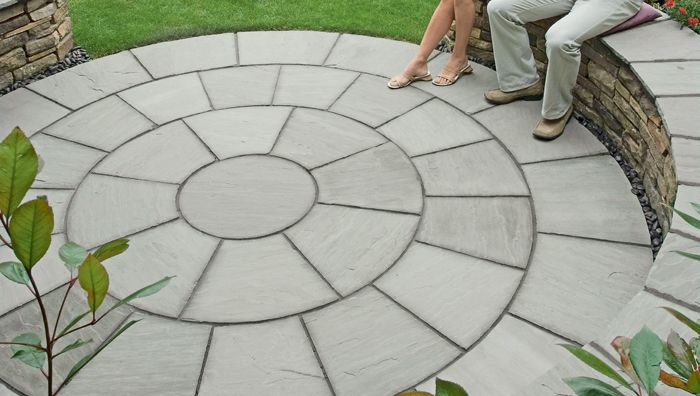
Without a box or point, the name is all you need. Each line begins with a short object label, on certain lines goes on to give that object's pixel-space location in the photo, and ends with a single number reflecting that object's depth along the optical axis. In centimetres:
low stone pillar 463
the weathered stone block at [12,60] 472
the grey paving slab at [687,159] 322
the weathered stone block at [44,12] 475
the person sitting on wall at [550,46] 394
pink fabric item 412
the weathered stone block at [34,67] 486
